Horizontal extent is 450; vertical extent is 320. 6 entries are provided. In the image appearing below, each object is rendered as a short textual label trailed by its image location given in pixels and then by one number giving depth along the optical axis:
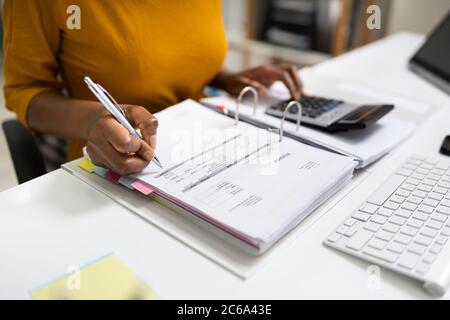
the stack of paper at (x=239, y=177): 0.51
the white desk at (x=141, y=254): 0.45
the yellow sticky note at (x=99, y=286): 0.43
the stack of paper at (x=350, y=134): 0.70
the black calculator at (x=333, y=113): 0.75
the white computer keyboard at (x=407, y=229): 0.46
